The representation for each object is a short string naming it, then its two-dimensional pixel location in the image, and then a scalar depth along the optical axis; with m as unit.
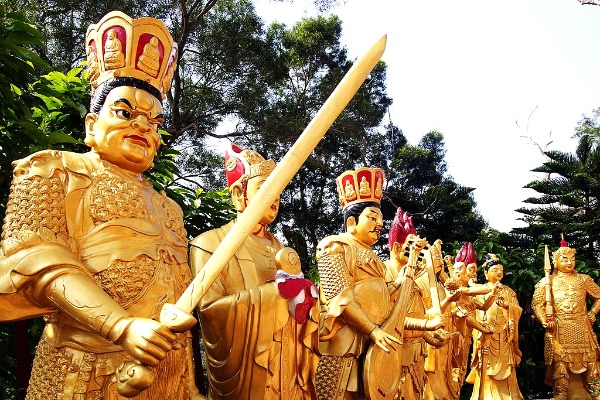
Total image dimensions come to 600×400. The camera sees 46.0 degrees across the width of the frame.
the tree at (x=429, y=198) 15.89
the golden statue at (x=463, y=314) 7.75
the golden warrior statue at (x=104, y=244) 2.28
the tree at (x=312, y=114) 13.34
